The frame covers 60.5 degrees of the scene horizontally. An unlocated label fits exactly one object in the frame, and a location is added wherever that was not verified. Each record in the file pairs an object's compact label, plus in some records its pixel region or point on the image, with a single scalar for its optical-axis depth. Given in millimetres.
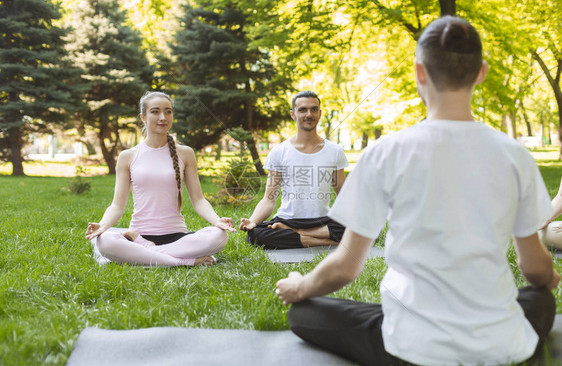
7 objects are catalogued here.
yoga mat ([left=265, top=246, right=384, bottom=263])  4305
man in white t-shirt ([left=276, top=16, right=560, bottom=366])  1605
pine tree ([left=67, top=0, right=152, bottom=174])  18406
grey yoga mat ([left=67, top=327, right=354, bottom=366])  2170
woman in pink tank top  3992
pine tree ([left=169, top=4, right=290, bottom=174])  15797
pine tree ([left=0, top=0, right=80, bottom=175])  16672
